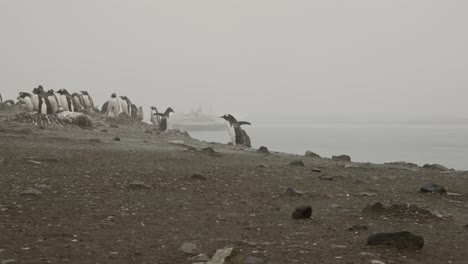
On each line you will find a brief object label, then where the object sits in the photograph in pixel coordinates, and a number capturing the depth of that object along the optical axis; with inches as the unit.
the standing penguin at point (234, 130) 811.4
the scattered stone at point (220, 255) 154.8
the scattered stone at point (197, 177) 318.7
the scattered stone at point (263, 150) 583.4
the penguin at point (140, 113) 1369.3
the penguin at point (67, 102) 927.2
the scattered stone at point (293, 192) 289.9
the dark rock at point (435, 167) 491.1
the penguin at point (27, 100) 977.2
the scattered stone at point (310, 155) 581.9
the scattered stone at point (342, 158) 564.8
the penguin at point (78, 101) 1042.3
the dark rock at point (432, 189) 310.7
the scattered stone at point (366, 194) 298.8
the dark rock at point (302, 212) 227.0
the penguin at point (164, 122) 1043.3
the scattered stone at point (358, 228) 209.4
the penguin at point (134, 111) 1270.9
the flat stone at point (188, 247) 169.9
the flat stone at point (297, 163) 432.1
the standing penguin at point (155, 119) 1272.1
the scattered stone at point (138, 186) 278.1
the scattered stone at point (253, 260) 159.9
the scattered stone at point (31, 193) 240.4
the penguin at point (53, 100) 900.6
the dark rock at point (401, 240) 177.8
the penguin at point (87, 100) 1212.7
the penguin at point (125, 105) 1246.9
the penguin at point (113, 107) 1105.4
